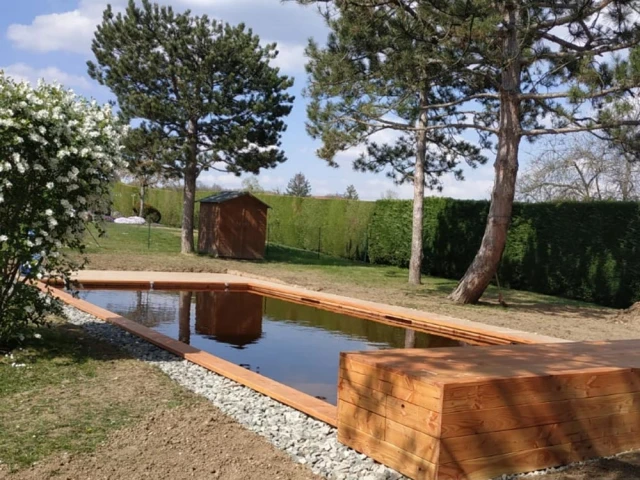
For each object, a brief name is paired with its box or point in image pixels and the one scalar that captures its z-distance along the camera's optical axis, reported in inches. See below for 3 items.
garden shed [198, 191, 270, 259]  816.9
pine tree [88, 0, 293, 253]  733.3
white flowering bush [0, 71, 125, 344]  220.7
